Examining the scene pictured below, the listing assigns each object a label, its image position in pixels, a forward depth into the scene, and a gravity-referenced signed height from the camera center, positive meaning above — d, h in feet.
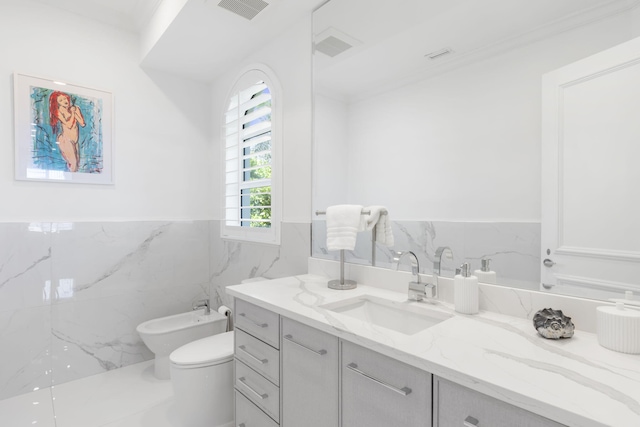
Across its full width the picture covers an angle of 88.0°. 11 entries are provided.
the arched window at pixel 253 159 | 7.61 +1.36
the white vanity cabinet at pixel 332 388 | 2.59 -1.79
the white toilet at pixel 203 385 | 5.77 -3.08
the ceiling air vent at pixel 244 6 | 6.26 +3.96
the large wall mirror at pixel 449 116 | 3.80 +1.40
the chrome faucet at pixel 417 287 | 4.41 -1.03
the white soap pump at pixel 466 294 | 3.94 -1.01
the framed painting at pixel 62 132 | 7.20 +1.87
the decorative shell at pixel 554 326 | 3.10 -1.10
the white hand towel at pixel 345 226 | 5.16 -0.24
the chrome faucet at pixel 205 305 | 8.98 -2.54
